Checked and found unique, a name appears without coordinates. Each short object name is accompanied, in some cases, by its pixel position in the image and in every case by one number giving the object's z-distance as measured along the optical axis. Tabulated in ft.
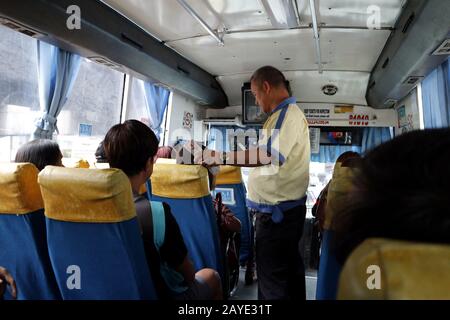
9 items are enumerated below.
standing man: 6.06
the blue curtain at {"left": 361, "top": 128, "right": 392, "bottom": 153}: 20.61
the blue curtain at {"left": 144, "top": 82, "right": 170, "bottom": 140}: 16.70
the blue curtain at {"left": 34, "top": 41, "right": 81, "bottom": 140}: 10.76
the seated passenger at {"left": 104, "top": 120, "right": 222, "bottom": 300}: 4.42
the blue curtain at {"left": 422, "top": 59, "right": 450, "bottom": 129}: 12.12
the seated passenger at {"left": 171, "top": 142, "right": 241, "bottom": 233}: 6.72
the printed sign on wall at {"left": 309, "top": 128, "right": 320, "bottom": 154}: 21.20
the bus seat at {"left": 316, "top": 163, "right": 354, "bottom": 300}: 3.66
